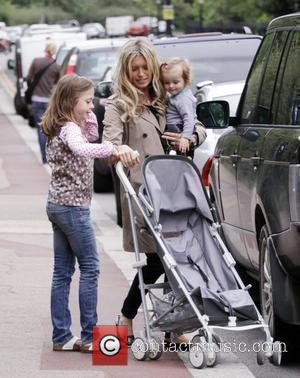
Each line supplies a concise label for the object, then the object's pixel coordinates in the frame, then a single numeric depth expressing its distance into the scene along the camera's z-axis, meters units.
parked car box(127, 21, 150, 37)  77.82
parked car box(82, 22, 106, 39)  76.12
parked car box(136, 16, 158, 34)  84.65
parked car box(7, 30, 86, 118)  37.69
